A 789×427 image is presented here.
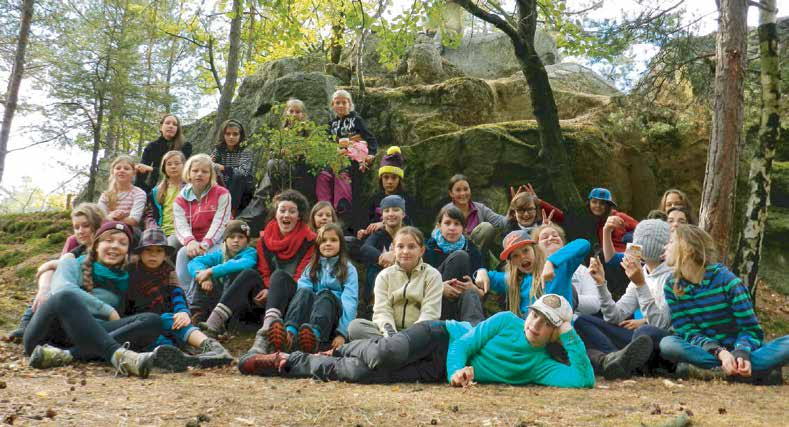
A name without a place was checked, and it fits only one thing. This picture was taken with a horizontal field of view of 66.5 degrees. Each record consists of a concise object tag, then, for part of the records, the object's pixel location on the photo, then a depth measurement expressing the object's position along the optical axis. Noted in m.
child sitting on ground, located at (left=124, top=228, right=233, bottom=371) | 5.40
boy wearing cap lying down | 4.37
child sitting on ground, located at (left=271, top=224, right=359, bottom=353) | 5.44
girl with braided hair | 4.73
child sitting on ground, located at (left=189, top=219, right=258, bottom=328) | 6.12
